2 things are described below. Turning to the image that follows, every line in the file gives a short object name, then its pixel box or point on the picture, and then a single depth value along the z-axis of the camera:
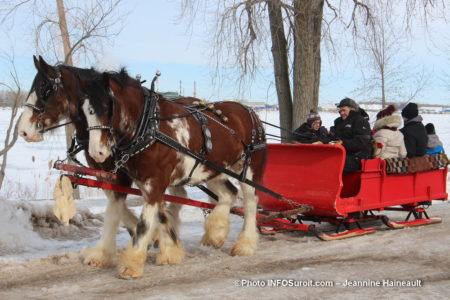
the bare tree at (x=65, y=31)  9.22
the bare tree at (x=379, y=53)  9.96
